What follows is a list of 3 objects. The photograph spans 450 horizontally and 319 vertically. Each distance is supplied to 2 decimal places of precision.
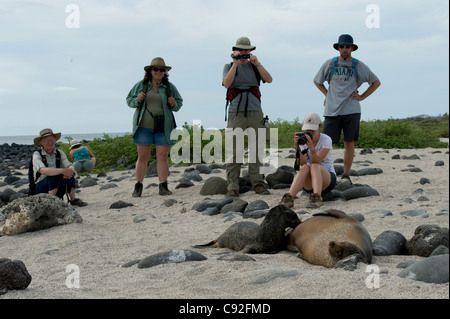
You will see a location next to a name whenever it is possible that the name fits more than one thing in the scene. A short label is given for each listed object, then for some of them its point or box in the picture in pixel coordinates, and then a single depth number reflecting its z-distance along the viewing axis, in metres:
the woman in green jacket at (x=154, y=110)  7.44
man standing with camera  6.76
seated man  6.74
